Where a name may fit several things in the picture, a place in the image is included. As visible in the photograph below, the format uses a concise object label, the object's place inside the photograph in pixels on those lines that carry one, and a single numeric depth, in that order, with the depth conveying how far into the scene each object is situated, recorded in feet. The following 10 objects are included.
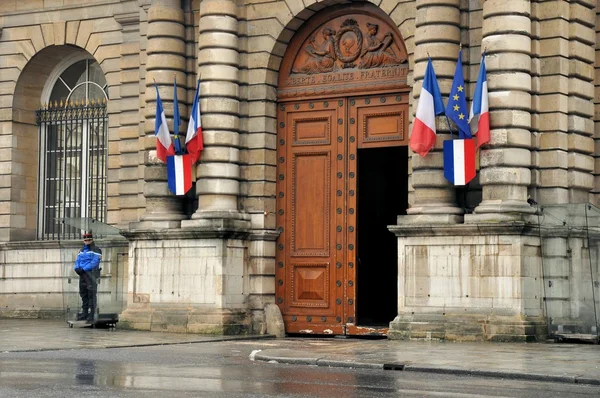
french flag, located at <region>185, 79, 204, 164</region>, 99.51
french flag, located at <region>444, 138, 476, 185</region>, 88.48
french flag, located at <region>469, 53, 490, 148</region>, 87.66
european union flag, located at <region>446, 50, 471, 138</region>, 88.84
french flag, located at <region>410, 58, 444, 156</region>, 89.66
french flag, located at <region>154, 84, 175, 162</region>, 101.14
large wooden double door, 98.37
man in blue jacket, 103.86
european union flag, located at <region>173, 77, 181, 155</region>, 101.19
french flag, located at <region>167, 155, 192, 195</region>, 100.32
